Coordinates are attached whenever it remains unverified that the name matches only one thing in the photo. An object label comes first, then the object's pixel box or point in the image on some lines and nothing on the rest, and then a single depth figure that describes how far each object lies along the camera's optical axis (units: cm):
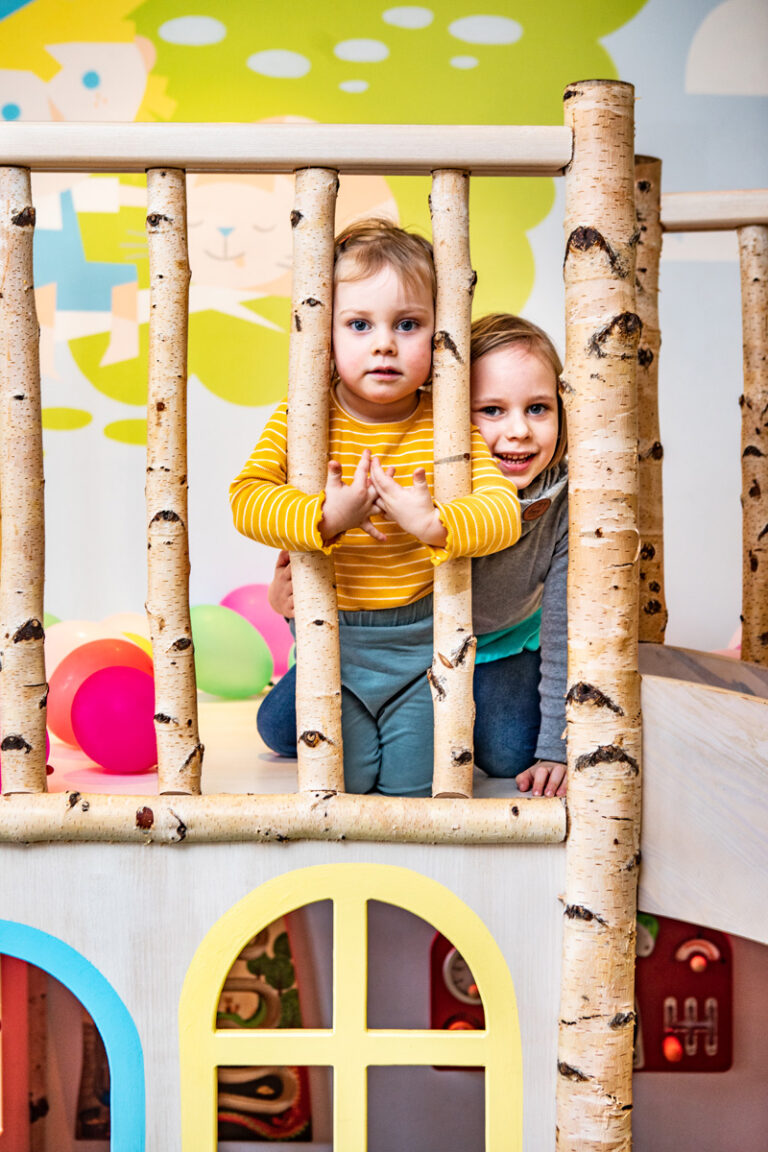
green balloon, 204
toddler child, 107
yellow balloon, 202
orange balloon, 161
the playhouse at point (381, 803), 107
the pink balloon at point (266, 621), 240
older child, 128
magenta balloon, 134
